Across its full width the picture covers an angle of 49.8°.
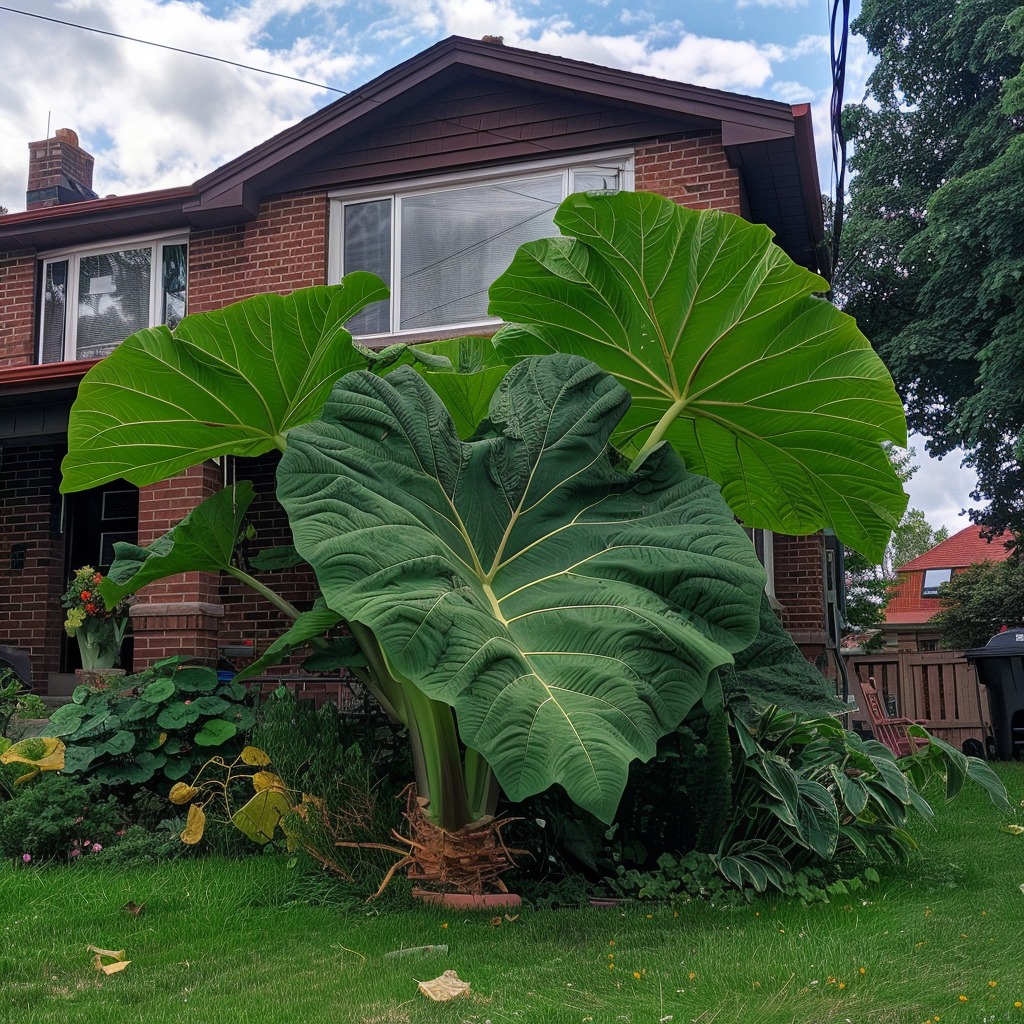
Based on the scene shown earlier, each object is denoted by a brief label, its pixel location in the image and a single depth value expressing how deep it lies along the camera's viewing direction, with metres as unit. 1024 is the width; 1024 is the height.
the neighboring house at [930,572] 39.56
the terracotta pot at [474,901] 4.19
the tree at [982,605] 22.27
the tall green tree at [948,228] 14.51
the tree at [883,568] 26.55
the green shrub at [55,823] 5.14
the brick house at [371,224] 9.41
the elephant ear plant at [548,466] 3.39
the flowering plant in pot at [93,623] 8.98
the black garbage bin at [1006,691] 11.22
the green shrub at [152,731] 5.65
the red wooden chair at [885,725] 11.27
